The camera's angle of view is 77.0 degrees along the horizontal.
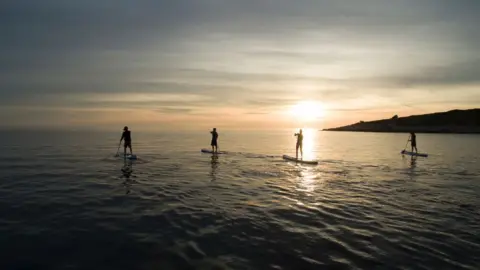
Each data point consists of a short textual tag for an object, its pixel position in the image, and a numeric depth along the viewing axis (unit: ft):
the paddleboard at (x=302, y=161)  91.69
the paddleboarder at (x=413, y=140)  125.90
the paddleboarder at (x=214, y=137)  119.97
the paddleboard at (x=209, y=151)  125.65
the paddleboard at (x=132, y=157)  100.67
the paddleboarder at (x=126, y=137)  103.86
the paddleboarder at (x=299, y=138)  105.50
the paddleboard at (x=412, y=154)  119.35
